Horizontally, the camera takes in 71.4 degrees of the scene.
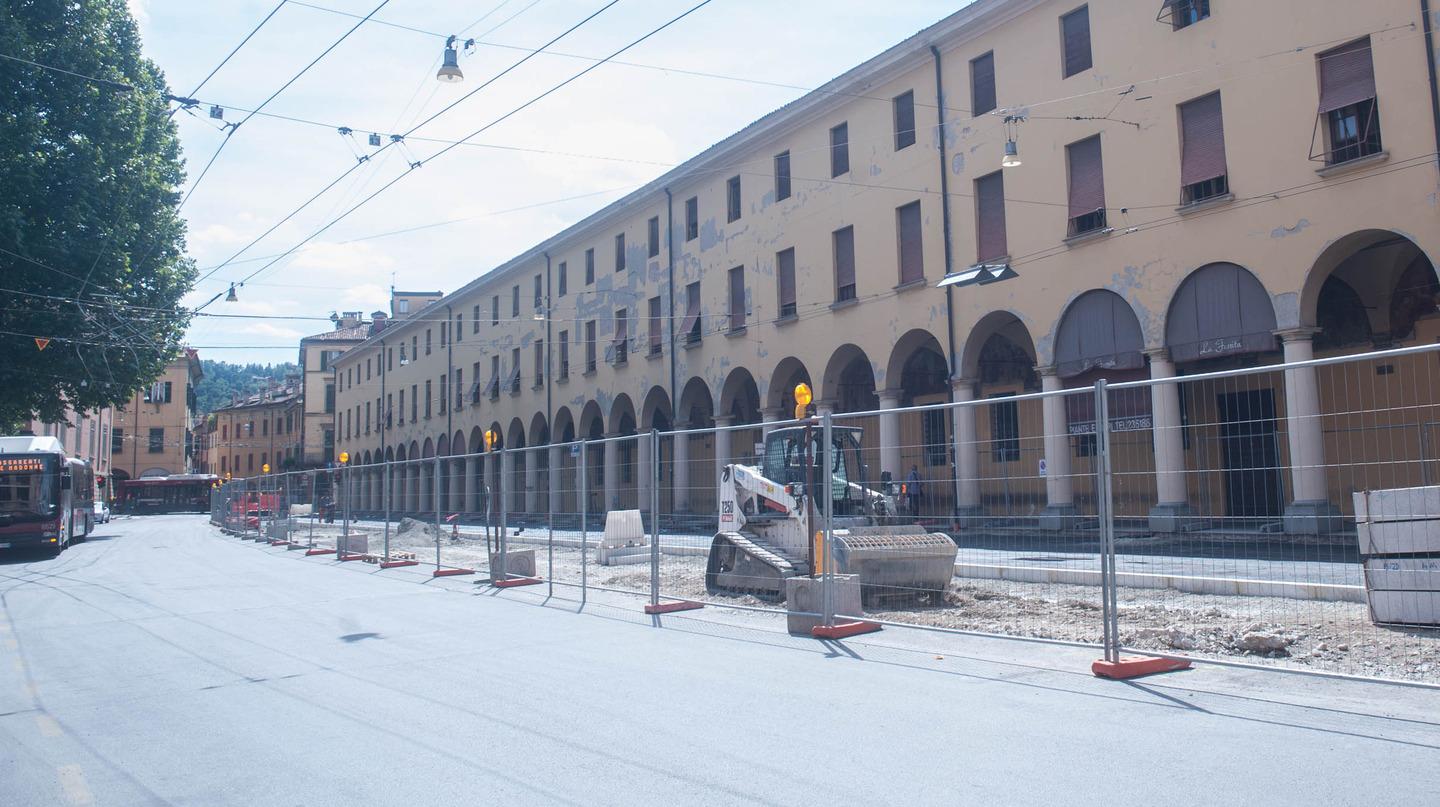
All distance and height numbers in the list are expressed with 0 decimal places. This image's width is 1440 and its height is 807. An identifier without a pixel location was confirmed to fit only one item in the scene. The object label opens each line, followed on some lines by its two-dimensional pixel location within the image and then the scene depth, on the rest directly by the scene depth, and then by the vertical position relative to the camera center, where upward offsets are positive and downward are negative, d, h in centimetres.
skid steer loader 1104 -69
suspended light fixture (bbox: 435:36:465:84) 1321 +547
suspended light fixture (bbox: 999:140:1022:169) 2022 +630
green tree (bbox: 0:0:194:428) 2873 +858
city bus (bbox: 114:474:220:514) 8075 -38
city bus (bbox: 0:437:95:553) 2594 +0
